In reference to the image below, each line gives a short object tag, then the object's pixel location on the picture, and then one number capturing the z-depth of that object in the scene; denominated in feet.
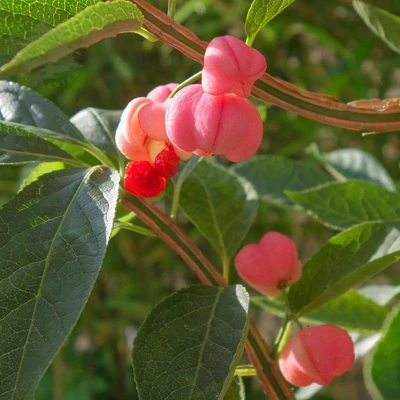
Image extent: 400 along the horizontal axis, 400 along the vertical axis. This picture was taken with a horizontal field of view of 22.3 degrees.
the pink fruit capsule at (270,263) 0.64
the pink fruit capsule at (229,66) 0.50
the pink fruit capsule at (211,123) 0.51
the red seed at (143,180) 0.55
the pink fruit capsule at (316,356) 0.60
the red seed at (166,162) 0.55
